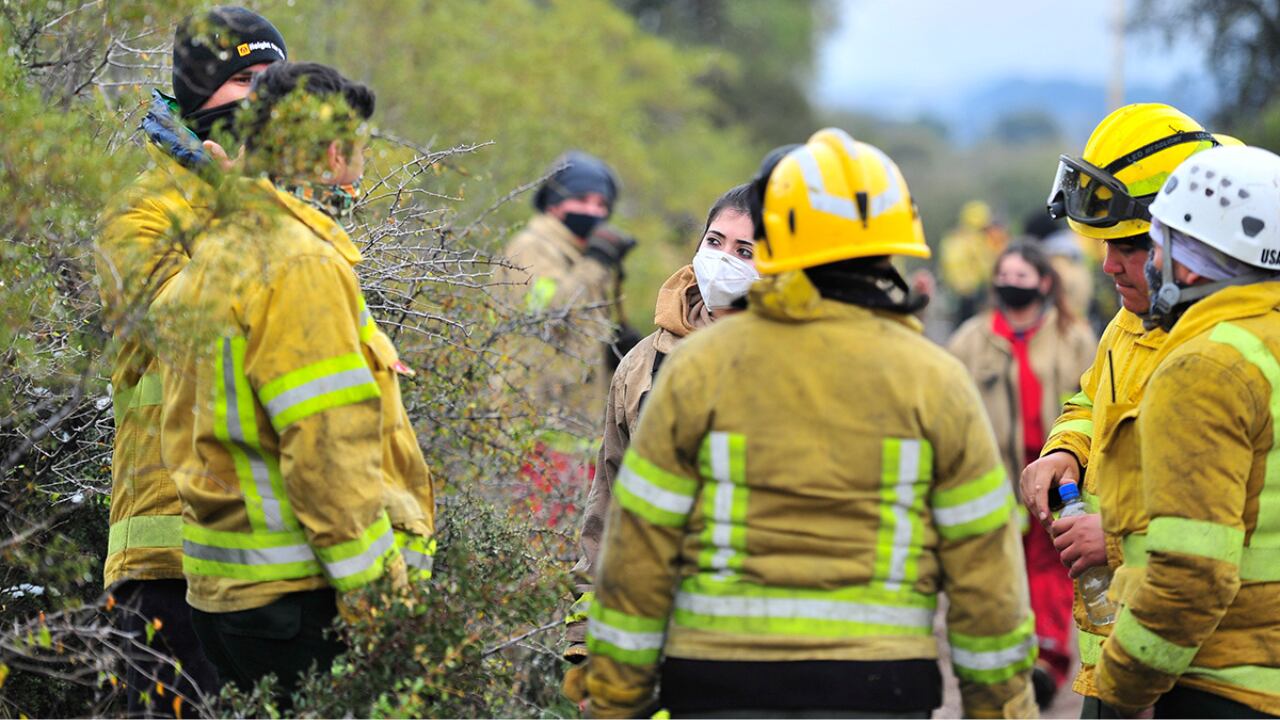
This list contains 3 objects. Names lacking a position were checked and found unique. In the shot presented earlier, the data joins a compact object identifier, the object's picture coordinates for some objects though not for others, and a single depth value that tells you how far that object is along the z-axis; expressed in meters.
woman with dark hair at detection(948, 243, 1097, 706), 17.25
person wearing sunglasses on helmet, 7.64
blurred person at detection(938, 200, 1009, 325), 37.28
